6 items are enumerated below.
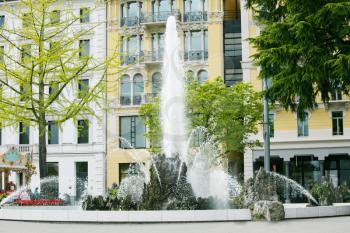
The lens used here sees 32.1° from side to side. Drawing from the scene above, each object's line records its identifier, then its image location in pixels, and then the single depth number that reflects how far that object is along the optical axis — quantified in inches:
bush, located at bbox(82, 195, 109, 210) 751.1
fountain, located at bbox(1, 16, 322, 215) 738.8
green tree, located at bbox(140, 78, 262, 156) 1337.4
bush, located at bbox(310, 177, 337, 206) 875.4
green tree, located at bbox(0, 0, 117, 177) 914.1
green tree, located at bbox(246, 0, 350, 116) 808.9
